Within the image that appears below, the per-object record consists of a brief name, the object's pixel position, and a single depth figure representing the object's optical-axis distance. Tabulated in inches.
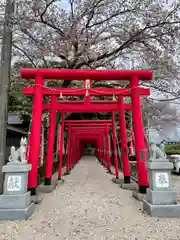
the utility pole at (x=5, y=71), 149.9
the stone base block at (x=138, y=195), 167.9
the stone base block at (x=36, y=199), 162.4
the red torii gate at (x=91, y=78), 165.0
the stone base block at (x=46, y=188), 213.9
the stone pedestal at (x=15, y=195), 125.1
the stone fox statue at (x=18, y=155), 134.4
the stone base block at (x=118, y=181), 265.3
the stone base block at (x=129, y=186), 228.6
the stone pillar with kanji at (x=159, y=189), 129.6
